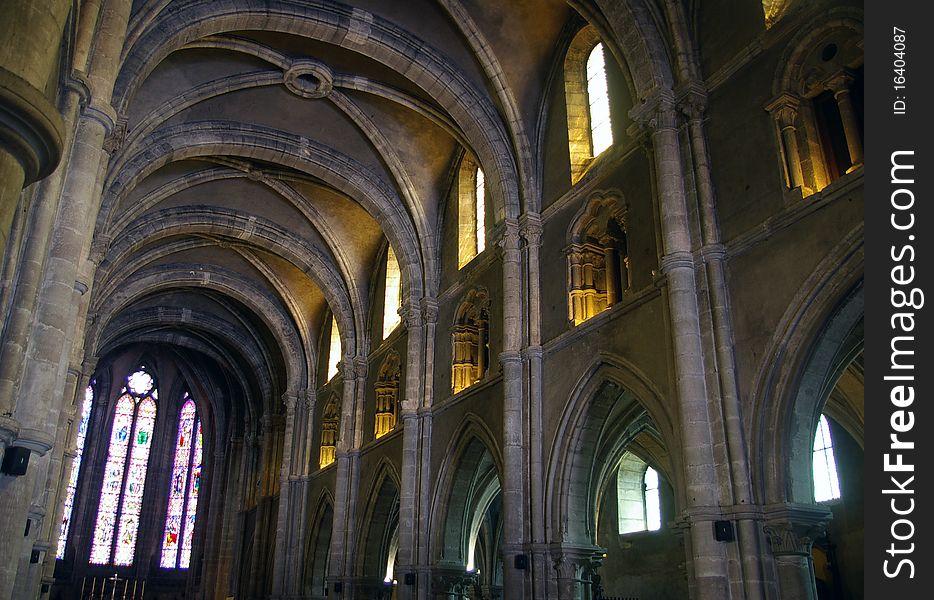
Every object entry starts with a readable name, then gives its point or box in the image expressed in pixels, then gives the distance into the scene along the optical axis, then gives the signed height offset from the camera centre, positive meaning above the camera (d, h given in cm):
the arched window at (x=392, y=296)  2241 +792
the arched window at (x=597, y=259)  1384 +554
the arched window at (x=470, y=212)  1886 +849
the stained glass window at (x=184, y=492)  3719 +484
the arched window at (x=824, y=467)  1570 +256
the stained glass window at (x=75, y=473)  3534 +532
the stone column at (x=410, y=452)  1740 +320
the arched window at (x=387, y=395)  2122 +510
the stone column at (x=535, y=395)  1312 +344
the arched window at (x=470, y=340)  1769 +537
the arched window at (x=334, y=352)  2623 +752
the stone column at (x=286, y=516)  2473 +259
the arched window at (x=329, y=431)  2497 +498
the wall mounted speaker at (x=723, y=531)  963 +86
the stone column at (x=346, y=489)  2081 +286
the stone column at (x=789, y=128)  1033 +571
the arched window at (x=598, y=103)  1494 +863
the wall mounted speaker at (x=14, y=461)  730 +117
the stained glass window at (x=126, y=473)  3641 +556
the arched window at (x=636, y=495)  2102 +273
